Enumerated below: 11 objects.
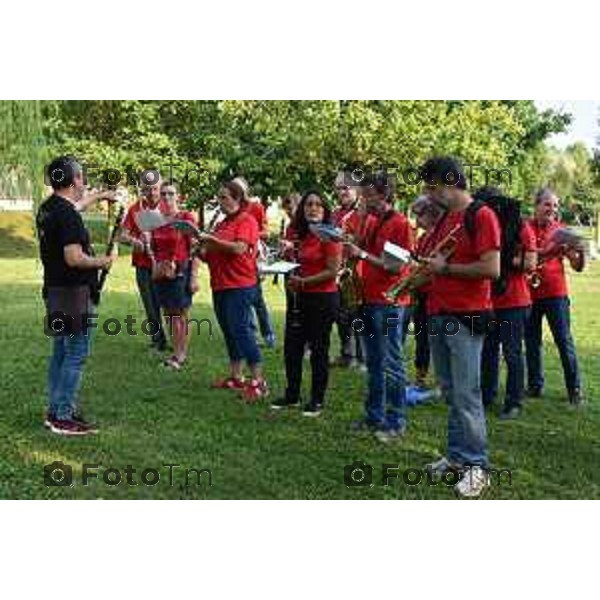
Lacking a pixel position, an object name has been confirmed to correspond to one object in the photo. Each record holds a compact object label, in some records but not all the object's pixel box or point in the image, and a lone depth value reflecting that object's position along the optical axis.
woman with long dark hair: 6.60
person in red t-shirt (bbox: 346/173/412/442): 5.96
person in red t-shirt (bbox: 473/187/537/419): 6.66
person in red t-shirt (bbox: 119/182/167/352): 8.65
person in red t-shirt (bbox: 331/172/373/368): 6.49
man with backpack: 4.86
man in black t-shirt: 5.94
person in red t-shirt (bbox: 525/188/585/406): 7.34
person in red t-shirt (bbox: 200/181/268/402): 7.04
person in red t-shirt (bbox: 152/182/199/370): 8.60
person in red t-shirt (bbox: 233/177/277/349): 9.07
